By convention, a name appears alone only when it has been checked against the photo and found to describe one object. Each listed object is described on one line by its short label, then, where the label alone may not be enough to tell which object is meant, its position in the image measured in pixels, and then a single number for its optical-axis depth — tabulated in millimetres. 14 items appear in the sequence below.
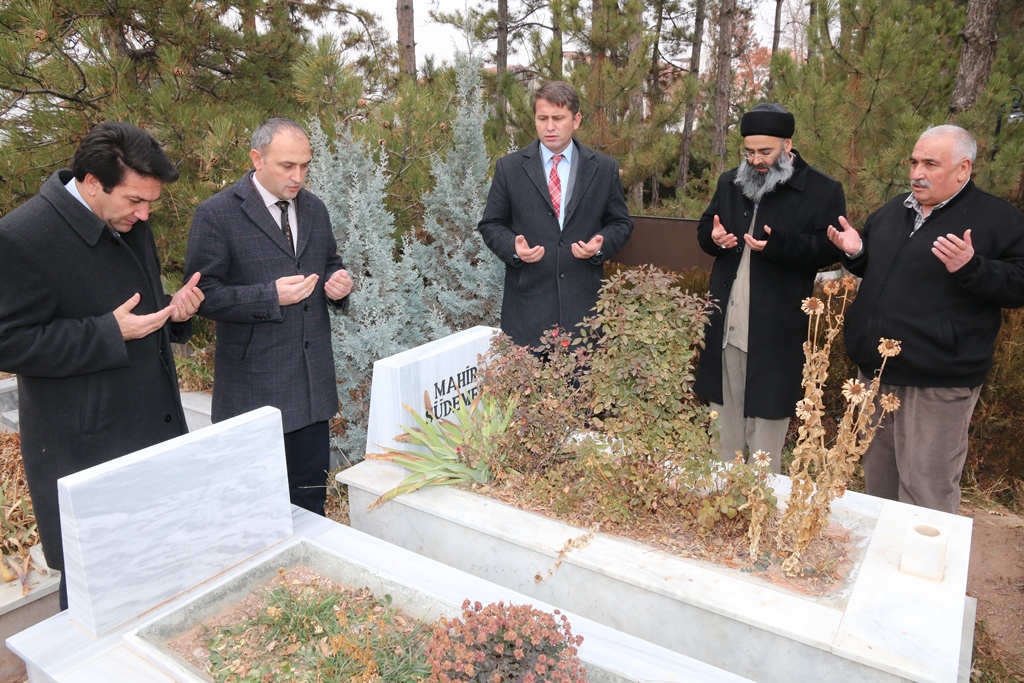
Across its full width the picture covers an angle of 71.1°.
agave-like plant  2797
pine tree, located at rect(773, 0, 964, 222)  4660
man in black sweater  2703
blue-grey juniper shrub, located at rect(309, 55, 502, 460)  4102
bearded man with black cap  3070
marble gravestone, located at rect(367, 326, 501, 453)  3002
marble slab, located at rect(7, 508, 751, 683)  1847
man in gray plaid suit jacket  2703
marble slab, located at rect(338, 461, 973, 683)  1914
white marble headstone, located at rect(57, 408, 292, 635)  1954
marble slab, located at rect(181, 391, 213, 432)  4395
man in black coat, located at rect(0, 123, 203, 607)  2037
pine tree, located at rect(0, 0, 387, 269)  3748
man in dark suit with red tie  3490
